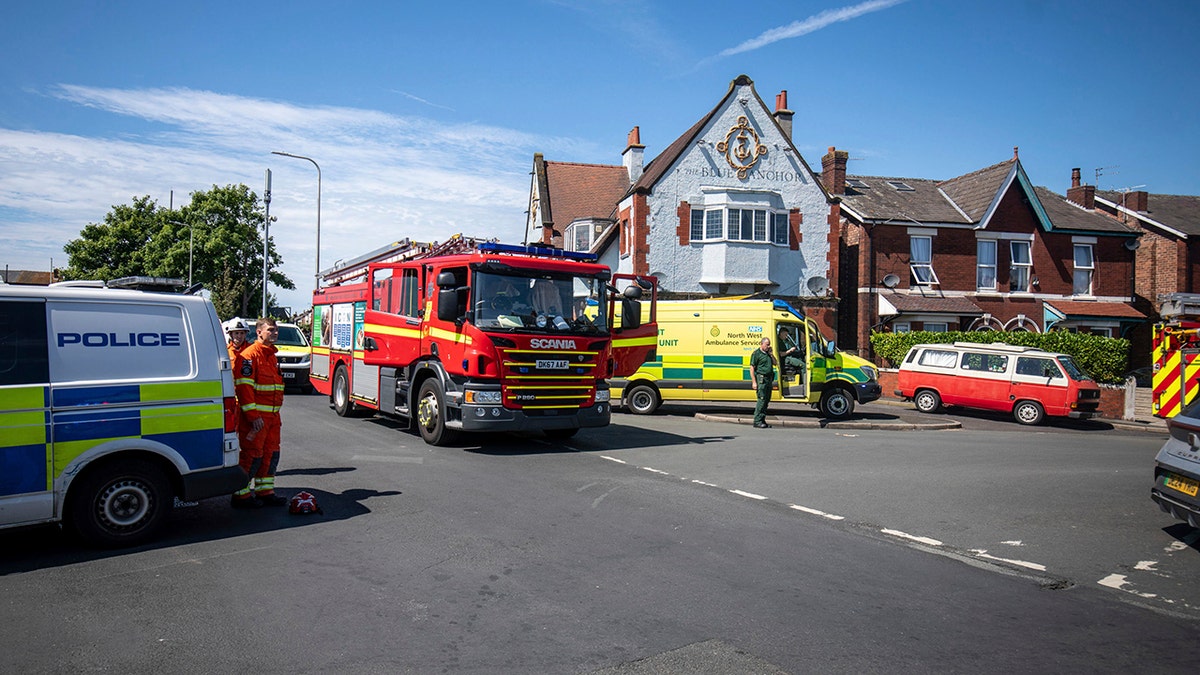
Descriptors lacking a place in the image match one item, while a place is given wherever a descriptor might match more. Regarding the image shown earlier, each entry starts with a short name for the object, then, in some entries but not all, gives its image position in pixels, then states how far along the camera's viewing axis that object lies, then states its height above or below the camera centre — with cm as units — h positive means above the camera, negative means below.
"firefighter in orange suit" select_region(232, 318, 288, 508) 759 -70
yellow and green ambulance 1808 -32
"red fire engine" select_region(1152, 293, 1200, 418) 1616 +10
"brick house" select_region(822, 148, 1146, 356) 3098 +359
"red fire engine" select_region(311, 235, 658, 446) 1120 +11
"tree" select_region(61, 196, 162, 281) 5206 +610
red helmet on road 747 -151
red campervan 1959 -70
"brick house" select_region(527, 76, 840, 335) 2958 +494
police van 580 -54
